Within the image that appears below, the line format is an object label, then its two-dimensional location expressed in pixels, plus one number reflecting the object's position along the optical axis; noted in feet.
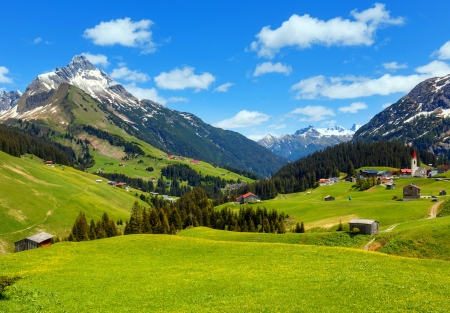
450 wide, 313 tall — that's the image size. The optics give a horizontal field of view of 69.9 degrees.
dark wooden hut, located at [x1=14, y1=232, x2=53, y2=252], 247.29
